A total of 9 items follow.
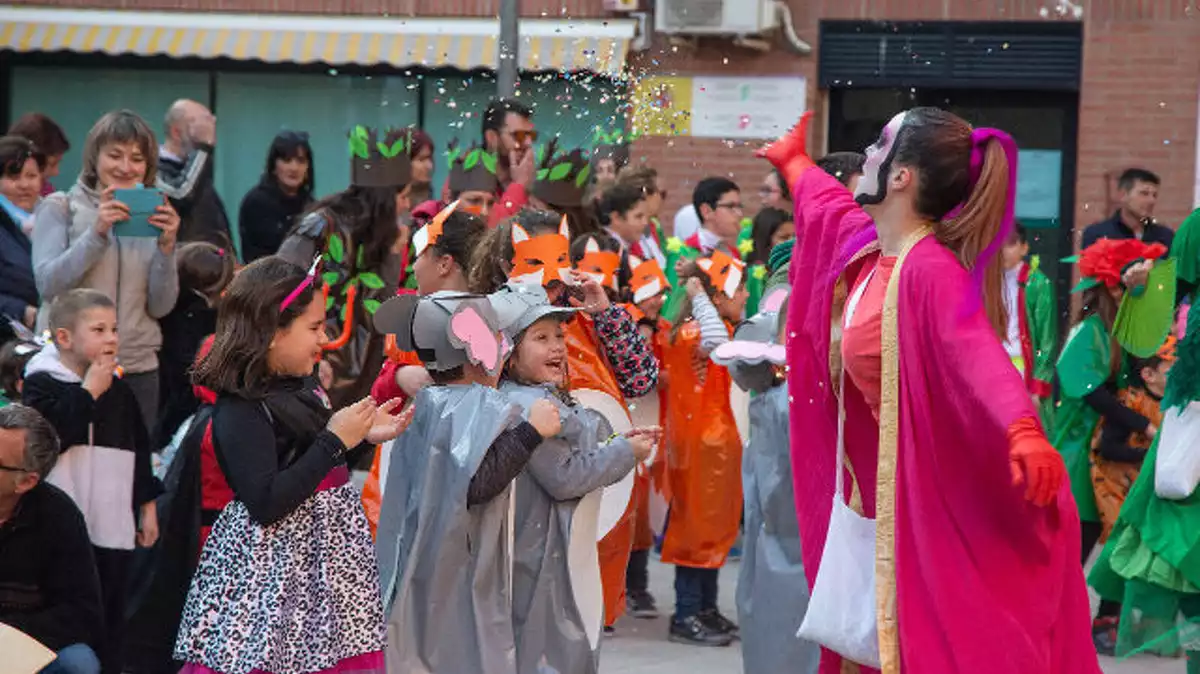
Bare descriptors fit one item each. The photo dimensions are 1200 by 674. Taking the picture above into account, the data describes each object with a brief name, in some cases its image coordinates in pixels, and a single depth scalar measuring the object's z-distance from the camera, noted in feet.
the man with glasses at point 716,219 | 32.14
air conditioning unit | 48.16
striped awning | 49.39
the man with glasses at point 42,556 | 17.75
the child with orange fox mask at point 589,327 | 20.29
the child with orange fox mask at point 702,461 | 27.53
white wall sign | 49.26
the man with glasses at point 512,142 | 26.50
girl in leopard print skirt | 15.80
